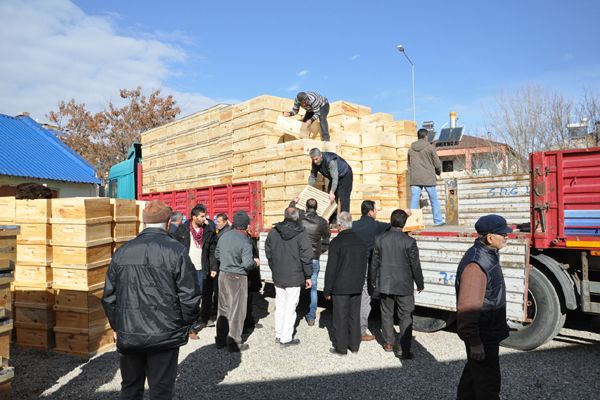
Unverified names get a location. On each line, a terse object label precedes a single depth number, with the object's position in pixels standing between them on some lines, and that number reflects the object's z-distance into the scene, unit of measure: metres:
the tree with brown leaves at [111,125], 33.53
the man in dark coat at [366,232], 6.23
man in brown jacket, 8.09
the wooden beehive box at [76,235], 5.79
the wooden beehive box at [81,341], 5.70
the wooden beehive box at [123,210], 6.38
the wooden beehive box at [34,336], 5.97
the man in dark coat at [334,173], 7.60
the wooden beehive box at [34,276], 5.93
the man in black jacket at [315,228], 6.85
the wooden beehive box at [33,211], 5.95
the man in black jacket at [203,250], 6.82
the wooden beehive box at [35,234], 5.95
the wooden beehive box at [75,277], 5.78
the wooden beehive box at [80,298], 5.76
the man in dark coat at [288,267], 6.00
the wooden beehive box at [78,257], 5.79
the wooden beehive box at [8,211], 6.10
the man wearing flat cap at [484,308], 3.11
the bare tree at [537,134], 18.34
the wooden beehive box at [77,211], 5.79
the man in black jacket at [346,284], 5.73
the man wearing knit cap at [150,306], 3.21
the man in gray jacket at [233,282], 5.90
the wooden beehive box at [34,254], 5.95
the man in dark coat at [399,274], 5.41
